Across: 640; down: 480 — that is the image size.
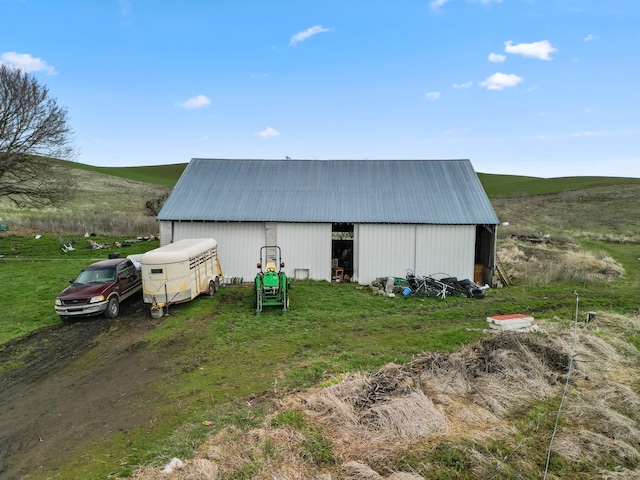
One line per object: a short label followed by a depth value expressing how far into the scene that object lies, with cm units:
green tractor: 1365
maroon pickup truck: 1252
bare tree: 2244
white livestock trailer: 1306
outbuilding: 1817
